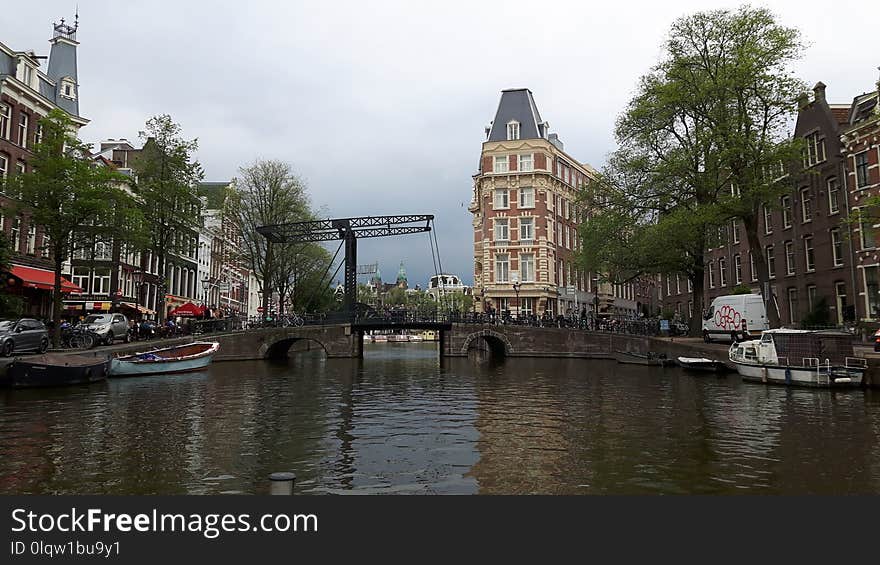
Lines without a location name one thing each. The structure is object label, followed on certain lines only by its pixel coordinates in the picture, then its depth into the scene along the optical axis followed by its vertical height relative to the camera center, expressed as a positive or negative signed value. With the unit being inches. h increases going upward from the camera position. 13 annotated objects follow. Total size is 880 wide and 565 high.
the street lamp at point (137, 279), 1588.3 +157.1
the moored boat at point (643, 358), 1363.2 -70.3
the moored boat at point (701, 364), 1118.4 -67.1
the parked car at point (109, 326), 1244.5 +19.1
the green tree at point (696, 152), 1187.3 +391.8
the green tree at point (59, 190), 1108.5 +277.6
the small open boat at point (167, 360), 1059.3 -50.3
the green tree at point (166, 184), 1493.6 +386.3
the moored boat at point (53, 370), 816.9 -51.6
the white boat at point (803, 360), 824.3 -47.1
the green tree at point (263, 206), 1980.8 +436.2
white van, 1246.9 +29.4
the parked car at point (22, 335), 901.0 +0.8
